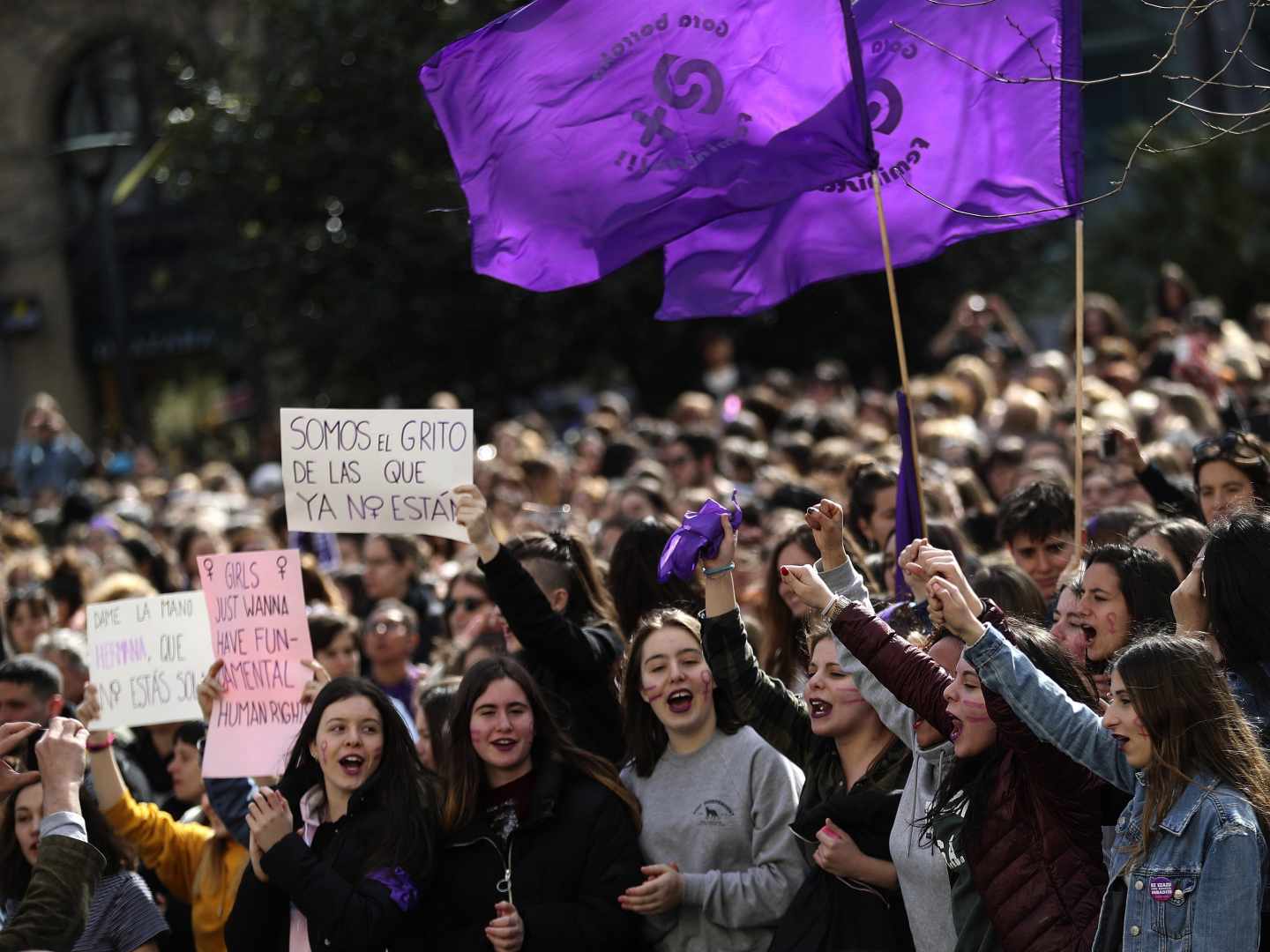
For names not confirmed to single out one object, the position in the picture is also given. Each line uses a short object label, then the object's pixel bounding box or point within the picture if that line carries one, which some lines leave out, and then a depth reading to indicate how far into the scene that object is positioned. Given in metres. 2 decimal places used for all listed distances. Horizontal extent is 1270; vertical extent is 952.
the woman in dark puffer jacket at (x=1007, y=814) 8.71
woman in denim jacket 7.84
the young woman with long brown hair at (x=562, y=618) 11.51
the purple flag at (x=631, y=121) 12.45
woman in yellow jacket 12.22
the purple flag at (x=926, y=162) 12.88
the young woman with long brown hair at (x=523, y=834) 10.59
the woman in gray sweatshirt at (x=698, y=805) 10.62
